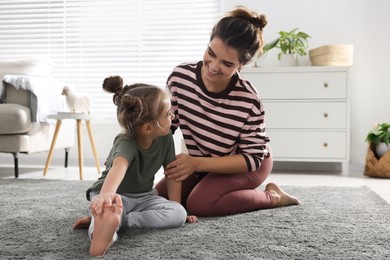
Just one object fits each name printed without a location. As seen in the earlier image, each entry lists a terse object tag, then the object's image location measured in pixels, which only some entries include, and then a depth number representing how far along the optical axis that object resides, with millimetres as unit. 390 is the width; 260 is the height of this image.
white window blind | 4141
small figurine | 3123
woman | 1697
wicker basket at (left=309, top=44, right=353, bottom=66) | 3463
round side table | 3021
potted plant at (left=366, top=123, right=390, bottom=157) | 3365
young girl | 1433
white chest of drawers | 3396
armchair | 3004
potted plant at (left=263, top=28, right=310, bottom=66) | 3578
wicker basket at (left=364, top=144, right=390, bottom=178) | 3275
